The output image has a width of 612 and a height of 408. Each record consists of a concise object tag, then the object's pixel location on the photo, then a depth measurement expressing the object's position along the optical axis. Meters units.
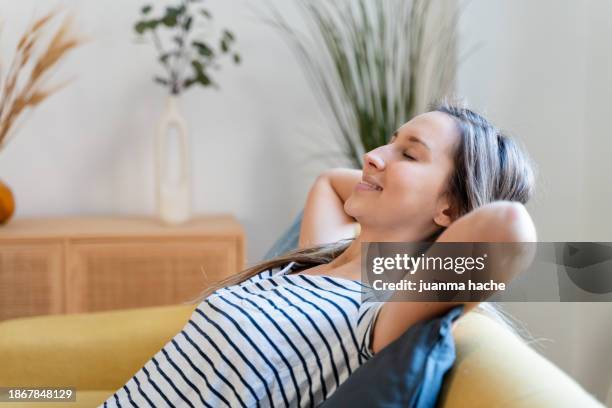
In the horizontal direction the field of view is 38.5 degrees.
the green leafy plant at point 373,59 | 3.18
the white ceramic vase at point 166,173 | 3.22
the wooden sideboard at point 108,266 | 3.07
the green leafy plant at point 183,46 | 3.15
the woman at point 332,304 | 1.45
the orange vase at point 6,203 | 3.14
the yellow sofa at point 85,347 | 1.95
